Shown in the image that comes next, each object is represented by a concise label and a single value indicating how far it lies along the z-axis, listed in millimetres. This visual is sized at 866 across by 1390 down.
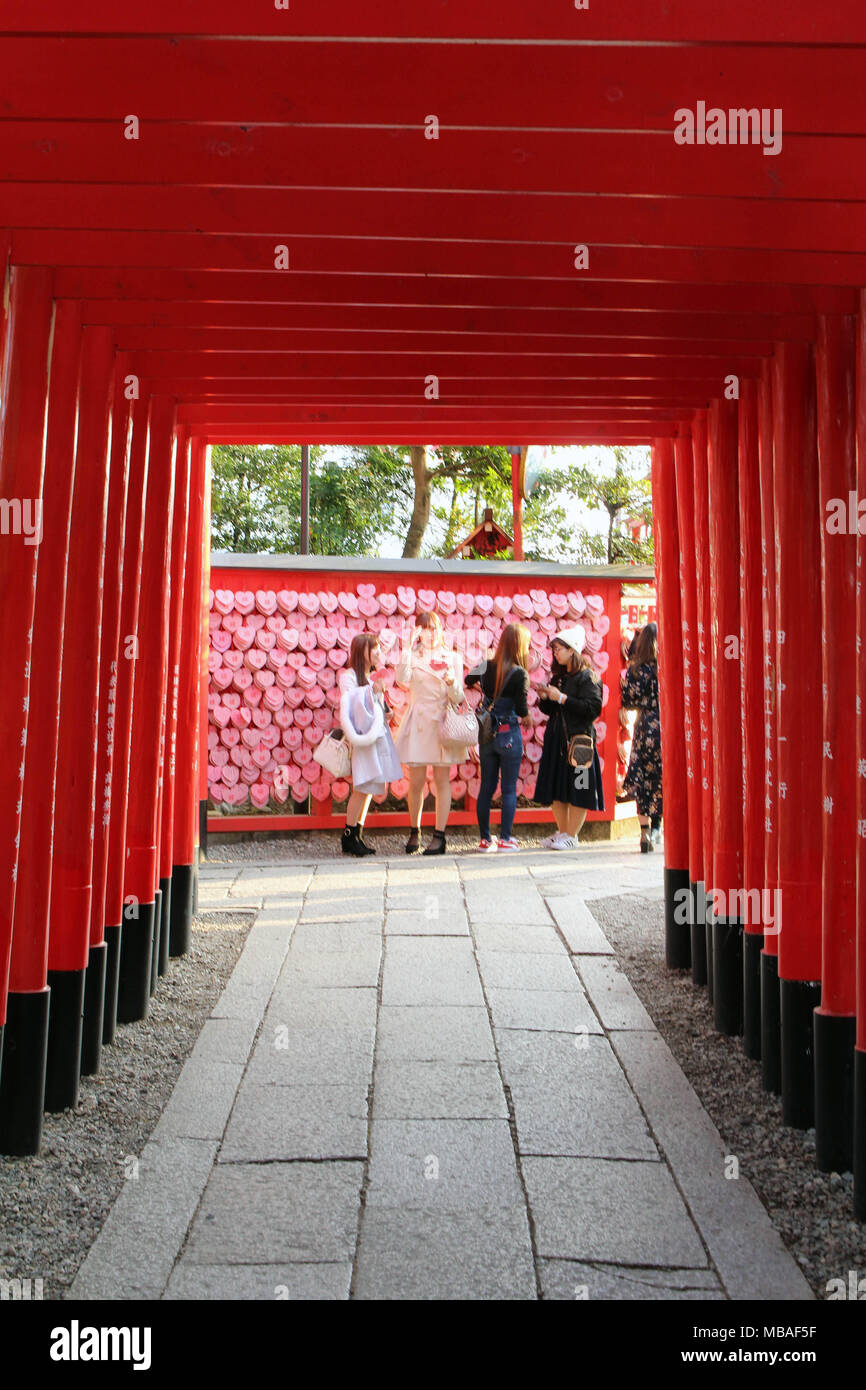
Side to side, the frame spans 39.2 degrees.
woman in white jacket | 9859
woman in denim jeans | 10320
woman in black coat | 10312
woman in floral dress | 9812
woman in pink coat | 10250
